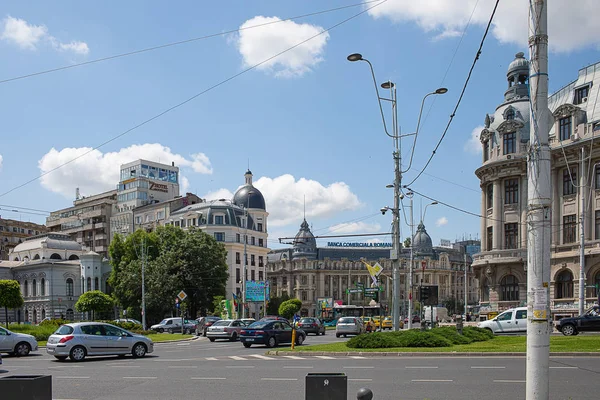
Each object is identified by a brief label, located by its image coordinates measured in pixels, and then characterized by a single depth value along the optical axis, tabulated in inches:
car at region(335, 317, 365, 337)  1696.6
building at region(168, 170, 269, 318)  3688.5
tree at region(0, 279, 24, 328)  2069.4
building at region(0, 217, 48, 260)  4923.7
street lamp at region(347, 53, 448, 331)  1149.7
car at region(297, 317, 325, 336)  1879.9
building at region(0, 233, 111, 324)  3469.5
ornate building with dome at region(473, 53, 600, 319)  1924.2
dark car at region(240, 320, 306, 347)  1176.8
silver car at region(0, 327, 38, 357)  989.2
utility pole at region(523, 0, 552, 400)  300.2
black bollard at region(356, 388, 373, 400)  275.3
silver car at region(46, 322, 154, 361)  891.4
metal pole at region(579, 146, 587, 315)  1635.1
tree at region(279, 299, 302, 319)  3376.0
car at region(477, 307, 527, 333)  1282.0
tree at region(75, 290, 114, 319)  2276.1
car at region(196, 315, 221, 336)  1903.3
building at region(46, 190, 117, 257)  4229.8
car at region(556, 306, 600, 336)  1199.9
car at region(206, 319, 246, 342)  1529.3
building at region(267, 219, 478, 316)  5684.1
